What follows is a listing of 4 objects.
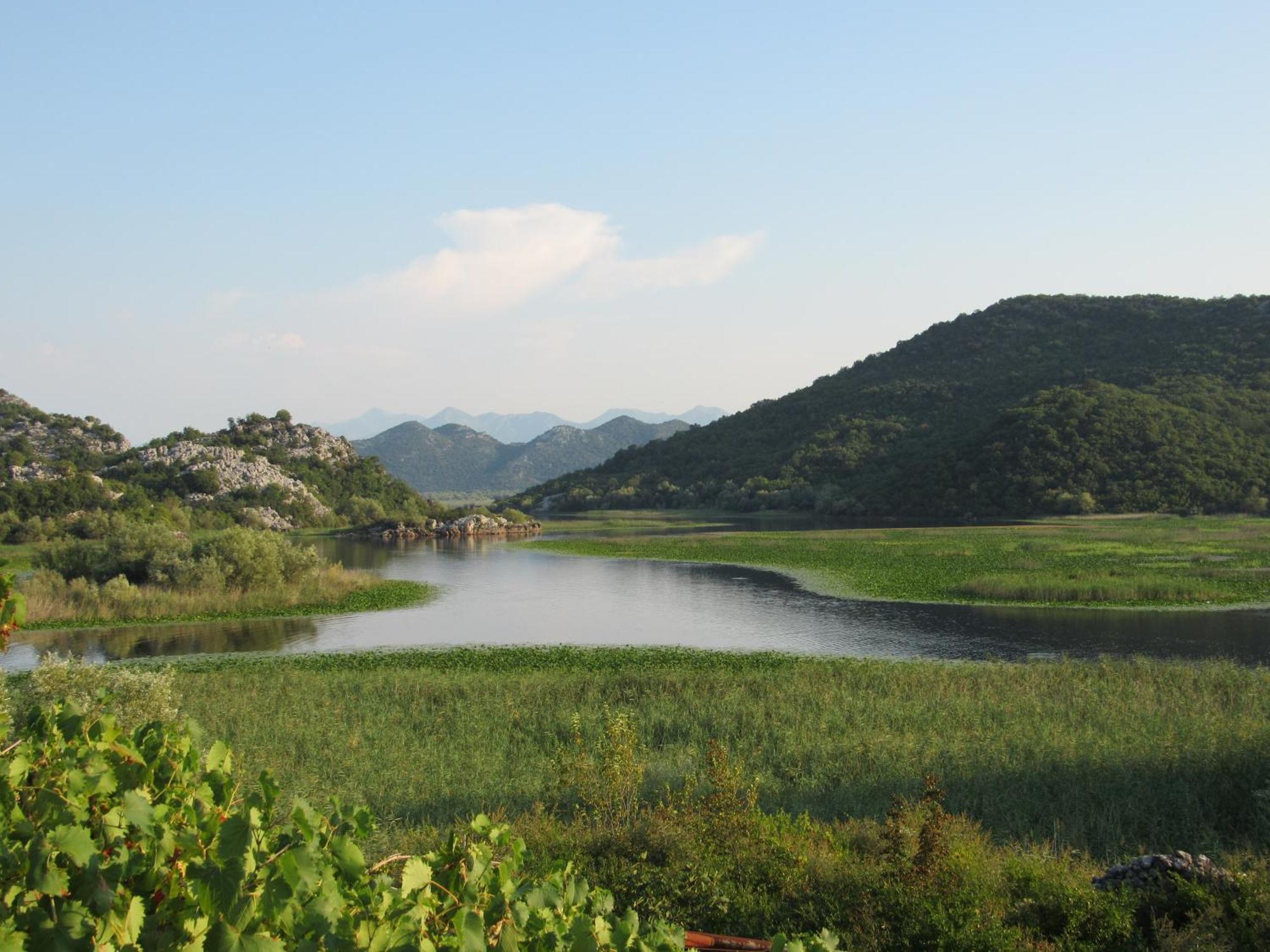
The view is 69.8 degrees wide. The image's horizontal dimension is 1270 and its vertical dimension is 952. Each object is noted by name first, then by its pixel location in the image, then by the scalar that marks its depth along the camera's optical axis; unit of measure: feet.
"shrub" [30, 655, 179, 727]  47.19
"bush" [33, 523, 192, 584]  126.21
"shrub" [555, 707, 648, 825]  35.86
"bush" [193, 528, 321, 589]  129.39
